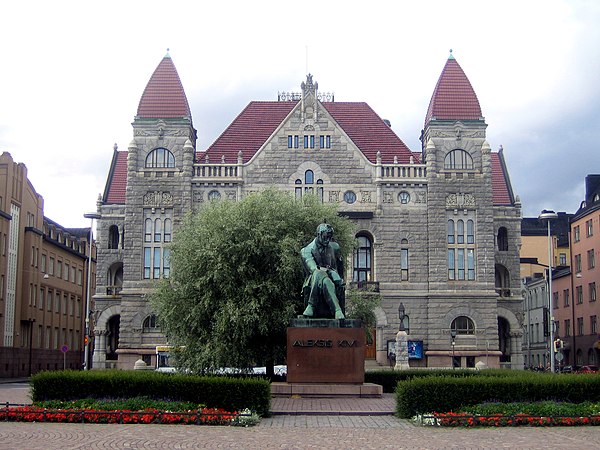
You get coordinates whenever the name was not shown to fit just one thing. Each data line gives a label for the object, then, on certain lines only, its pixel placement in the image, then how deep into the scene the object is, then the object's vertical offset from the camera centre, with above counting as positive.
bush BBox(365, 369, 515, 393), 33.69 -1.32
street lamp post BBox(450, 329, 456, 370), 58.60 +0.63
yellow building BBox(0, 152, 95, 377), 65.38 +4.99
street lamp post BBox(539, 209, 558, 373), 43.61 +6.70
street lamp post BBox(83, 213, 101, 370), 60.07 +9.24
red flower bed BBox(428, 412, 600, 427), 20.56 -1.86
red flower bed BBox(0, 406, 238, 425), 20.70 -1.84
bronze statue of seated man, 26.72 +2.03
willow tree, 37.00 +2.38
